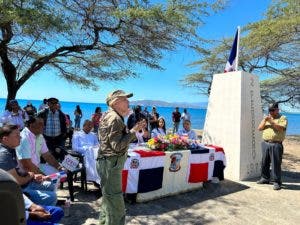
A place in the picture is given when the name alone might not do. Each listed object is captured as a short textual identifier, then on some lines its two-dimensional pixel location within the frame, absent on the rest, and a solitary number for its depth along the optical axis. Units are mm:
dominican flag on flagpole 5787
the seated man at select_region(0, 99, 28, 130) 6018
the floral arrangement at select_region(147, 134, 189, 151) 4345
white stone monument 5393
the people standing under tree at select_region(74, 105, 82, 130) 13198
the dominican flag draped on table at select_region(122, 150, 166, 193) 3818
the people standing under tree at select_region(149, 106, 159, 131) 9392
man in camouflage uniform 2591
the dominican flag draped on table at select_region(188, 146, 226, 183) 4565
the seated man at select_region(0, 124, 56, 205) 2506
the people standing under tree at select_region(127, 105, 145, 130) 6350
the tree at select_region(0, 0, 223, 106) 4990
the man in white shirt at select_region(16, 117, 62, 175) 3155
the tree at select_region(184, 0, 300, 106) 7255
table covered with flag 3861
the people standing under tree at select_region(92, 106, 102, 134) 8204
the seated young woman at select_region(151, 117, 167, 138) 5760
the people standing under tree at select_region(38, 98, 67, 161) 4694
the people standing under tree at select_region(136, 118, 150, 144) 5495
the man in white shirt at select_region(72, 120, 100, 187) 4072
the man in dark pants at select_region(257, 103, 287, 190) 4980
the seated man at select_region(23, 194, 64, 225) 2199
